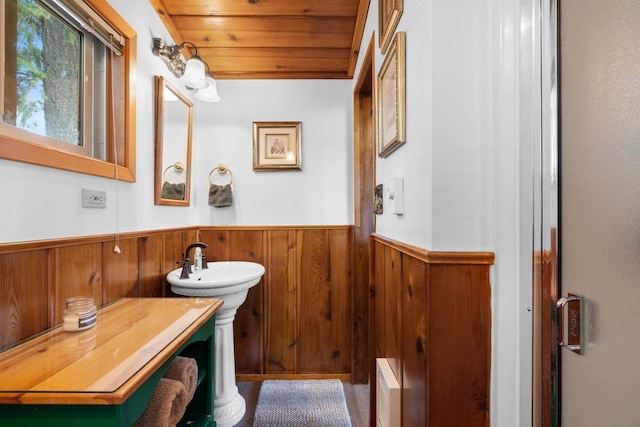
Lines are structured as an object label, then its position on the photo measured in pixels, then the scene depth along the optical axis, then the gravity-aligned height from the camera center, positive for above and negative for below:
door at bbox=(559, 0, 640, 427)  0.52 +0.02
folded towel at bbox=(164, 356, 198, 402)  0.99 -0.54
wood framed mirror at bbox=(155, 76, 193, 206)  1.62 +0.42
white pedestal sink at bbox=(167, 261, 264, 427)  1.51 -0.67
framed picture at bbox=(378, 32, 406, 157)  0.99 +0.43
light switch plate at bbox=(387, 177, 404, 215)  1.03 +0.06
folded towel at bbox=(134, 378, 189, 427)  0.82 -0.55
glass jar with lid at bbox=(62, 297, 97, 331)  0.93 -0.33
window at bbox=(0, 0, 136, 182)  0.90 +0.48
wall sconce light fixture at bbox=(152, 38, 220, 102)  1.59 +0.86
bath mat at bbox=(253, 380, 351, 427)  1.72 -1.22
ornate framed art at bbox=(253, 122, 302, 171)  2.18 +0.48
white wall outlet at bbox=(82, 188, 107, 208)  1.09 +0.06
